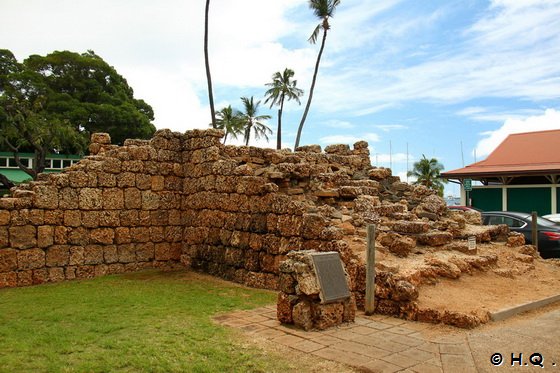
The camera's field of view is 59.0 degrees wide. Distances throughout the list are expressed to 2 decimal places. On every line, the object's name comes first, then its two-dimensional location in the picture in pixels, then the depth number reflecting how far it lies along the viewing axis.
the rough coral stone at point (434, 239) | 9.37
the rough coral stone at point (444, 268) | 8.27
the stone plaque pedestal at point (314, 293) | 6.73
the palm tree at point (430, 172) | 45.12
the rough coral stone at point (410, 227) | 9.51
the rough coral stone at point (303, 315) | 6.69
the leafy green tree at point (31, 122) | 29.50
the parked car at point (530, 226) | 12.68
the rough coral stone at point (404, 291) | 7.24
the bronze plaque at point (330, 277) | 6.76
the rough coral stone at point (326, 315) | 6.70
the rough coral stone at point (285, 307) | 6.92
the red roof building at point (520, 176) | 23.96
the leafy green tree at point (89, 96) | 35.53
